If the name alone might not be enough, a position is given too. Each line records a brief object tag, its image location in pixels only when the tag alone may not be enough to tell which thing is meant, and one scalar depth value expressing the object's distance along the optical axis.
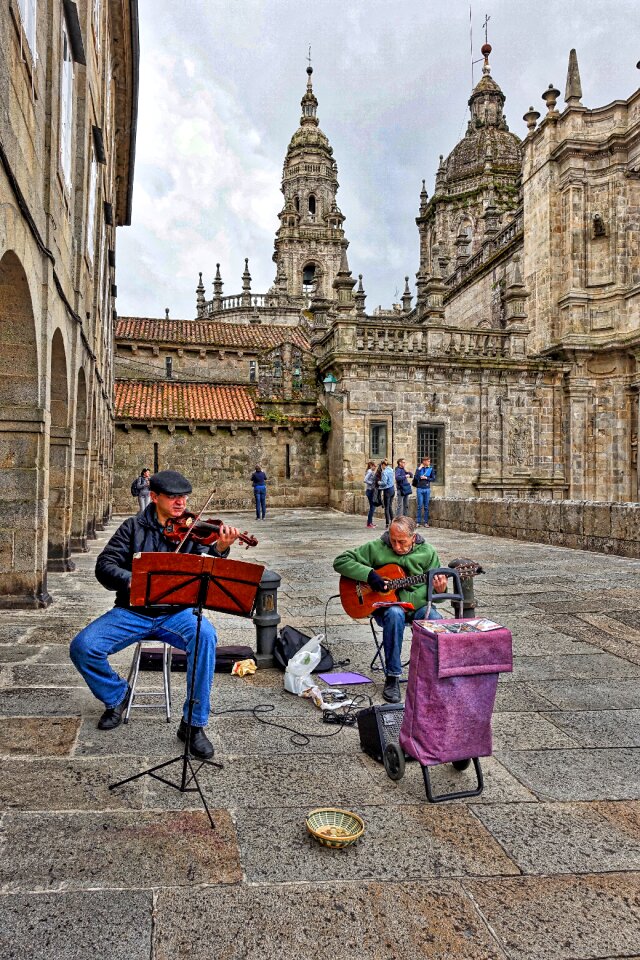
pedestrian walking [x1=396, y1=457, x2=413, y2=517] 18.52
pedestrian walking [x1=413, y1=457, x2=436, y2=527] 17.89
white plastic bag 4.73
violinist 3.82
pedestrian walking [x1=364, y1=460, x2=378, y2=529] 17.59
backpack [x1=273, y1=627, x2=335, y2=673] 5.32
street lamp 21.45
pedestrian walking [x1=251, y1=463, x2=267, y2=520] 19.80
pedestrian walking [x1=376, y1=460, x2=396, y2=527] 17.41
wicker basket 2.76
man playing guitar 4.79
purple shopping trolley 3.14
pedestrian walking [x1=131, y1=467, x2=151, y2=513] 18.88
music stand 3.50
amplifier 3.63
